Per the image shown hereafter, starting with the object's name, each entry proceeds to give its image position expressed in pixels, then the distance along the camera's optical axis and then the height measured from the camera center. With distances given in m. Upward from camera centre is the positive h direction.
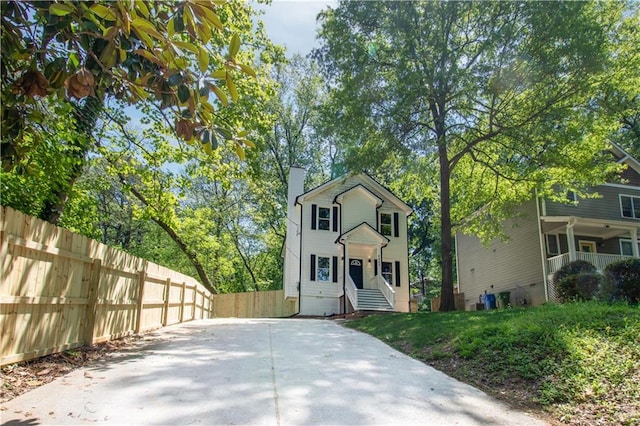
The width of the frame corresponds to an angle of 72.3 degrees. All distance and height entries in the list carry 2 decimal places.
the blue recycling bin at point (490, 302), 21.00 +0.02
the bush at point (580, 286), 11.41 +0.48
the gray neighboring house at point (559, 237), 18.62 +3.07
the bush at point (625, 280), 9.81 +0.54
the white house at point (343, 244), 21.09 +2.76
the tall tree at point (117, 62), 2.89 +1.70
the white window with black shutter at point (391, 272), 22.02 +1.47
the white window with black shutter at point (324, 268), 21.44 +1.55
